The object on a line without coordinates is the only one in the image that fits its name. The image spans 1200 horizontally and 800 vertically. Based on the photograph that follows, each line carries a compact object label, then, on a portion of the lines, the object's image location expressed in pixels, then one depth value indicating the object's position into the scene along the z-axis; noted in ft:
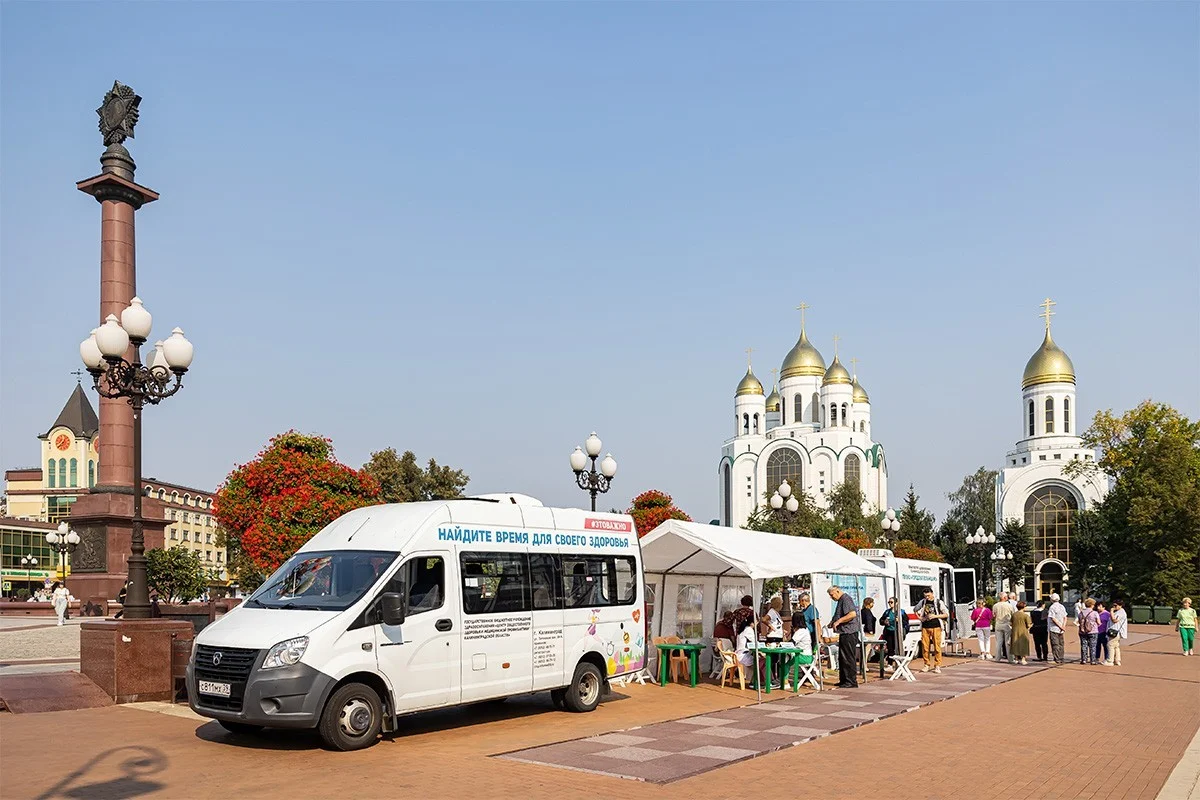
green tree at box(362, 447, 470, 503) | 203.95
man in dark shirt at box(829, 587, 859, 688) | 57.77
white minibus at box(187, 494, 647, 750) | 34.01
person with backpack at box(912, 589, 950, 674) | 73.10
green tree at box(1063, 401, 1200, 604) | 176.86
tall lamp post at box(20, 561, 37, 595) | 243.81
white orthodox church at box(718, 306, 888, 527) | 340.18
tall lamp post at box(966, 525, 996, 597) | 149.04
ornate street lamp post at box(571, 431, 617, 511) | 69.92
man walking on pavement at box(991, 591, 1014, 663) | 83.71
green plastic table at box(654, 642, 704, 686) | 57.67
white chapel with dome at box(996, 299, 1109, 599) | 262.67
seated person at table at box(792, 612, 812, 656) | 56.24
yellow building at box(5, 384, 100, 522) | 317.01
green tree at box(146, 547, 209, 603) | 103.24
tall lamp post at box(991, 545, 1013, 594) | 215.51
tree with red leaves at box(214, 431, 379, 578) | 120.78
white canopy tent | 56.75
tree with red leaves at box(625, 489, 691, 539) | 115.85
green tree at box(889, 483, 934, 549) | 228.22
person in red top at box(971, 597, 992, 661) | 87.04
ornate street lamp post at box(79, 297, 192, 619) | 44.47
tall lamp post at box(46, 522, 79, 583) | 144.05
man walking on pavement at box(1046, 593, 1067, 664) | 82.64
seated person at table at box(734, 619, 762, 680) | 55.21
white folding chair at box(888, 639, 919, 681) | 63.82
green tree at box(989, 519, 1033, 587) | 231.91
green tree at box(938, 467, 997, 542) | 325.21
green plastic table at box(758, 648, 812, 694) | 54.19
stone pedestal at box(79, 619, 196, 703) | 43.83
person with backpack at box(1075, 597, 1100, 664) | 81.10
